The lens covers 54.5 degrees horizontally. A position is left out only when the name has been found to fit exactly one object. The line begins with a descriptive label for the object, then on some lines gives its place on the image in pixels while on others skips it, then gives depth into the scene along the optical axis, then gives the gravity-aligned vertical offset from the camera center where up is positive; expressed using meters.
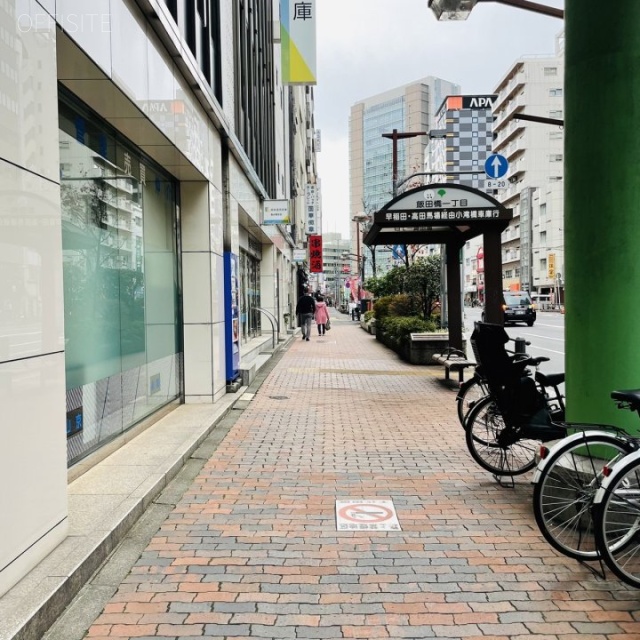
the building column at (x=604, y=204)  4.46 +0.69
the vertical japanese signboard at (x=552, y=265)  69.00 +3.75
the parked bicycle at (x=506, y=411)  5.48 -1.02
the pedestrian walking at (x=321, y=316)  27.59 -0.67
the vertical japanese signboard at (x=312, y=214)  50.53 +7.14
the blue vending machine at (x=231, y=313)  10.36 -0.19
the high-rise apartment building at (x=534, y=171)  71.19 +16.81
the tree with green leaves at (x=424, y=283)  18.23 +0.51
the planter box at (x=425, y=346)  15.11 -1.13
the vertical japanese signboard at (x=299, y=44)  12.12 +5.08
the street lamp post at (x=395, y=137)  25.90 +7.05
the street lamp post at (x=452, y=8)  8.06 +3.83
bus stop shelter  10.43 +1.42
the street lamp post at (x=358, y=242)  39.03 +4.86
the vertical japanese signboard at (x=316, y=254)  43.75 +3.35
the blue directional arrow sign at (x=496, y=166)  15.91 +3.44
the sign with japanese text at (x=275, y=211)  18.36 +2.69
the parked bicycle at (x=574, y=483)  4.02 -1.23
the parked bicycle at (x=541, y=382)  5.89 -0.81
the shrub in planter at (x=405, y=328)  16.09 -0.75
